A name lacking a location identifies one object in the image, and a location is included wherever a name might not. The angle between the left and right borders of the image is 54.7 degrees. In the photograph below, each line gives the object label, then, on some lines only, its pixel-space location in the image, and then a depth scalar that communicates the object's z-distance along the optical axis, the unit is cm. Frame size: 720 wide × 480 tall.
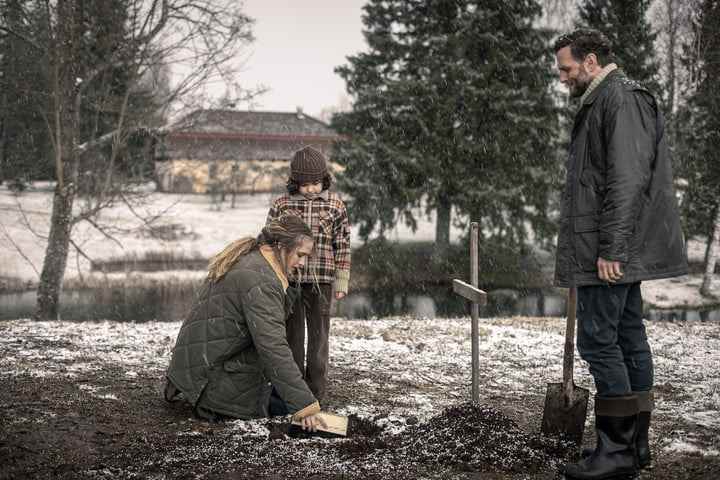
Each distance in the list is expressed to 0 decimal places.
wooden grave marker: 443
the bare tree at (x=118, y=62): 1235
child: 469
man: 328
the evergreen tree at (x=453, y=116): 1997
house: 3506
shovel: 400
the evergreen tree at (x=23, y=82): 1276
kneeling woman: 385
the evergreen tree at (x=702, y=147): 1959
